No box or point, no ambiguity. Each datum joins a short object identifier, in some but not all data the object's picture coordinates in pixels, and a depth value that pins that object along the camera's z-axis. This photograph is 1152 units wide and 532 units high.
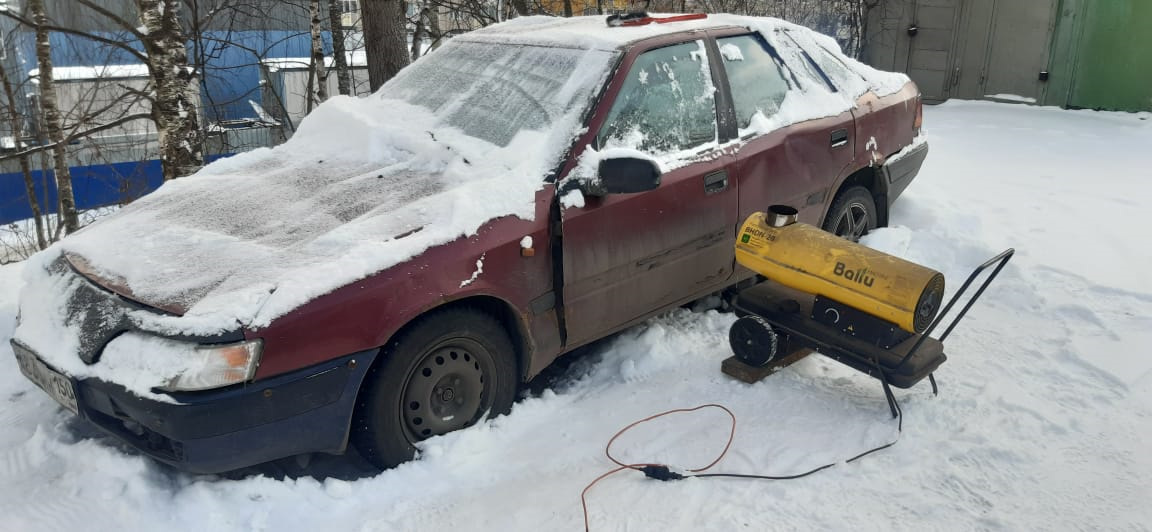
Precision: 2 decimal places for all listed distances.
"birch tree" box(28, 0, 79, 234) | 9.69
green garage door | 9.25
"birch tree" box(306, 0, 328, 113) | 9.31
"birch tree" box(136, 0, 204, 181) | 5.64
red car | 2.72
